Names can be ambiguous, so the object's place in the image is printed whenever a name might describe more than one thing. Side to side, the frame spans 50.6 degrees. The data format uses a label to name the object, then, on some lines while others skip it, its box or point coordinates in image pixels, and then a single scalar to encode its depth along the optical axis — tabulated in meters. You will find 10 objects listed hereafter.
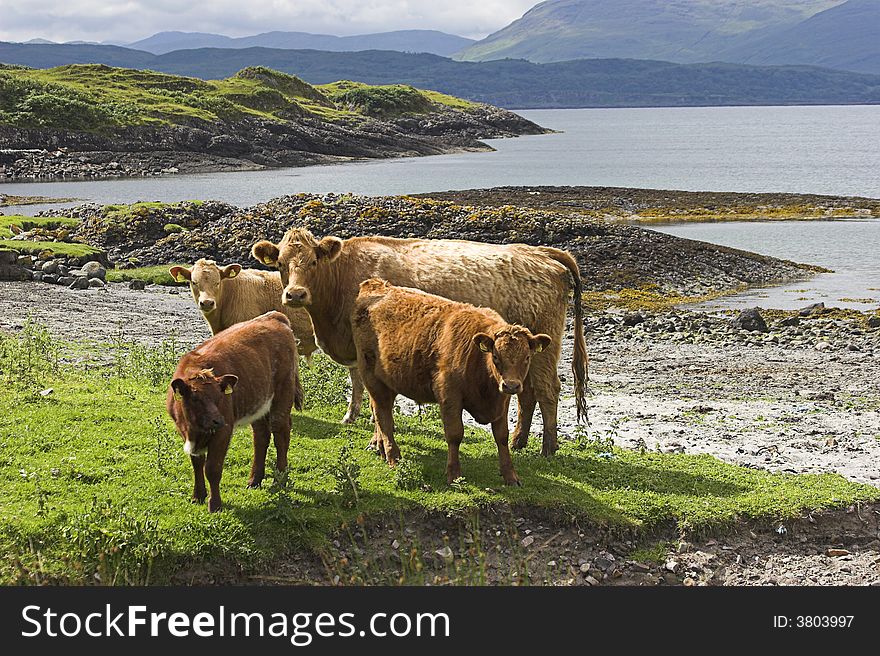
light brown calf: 14.41
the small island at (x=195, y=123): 104.06
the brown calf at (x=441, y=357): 9.19
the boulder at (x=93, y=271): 32.69
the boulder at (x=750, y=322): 26.41
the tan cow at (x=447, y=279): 11.60
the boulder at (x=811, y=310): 29.08
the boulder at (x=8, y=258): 31.69
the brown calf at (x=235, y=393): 8.04
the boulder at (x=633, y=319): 27.34
